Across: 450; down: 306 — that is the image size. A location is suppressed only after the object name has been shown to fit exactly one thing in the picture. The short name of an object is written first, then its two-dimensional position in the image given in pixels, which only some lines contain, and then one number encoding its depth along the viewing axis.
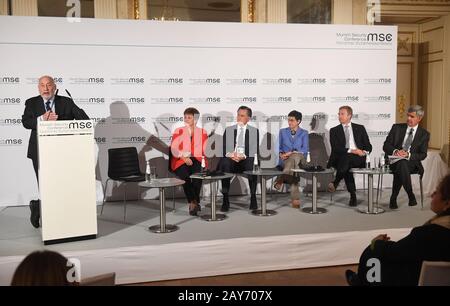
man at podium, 4.64
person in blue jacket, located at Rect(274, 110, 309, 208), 5.52
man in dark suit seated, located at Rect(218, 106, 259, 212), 5.50
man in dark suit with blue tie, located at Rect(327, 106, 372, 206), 5.69
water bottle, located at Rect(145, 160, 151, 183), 4.60
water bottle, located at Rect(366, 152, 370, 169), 5.22
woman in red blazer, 5.32
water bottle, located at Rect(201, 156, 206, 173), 4.94
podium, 4.00
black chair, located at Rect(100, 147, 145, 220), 5.39
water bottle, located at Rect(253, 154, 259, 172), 5.08
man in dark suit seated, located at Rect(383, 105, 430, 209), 5.49
